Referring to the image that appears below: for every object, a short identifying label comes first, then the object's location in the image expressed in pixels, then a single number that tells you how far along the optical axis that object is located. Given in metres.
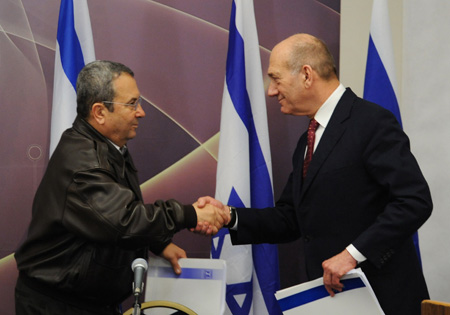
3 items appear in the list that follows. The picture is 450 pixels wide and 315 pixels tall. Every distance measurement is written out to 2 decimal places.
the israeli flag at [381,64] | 3.51
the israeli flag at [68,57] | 3.40
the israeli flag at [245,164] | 3.47
